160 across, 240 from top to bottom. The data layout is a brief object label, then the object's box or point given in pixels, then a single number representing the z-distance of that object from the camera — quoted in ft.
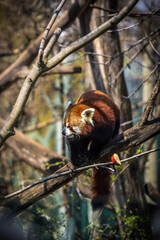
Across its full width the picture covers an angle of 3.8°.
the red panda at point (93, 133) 31.64
